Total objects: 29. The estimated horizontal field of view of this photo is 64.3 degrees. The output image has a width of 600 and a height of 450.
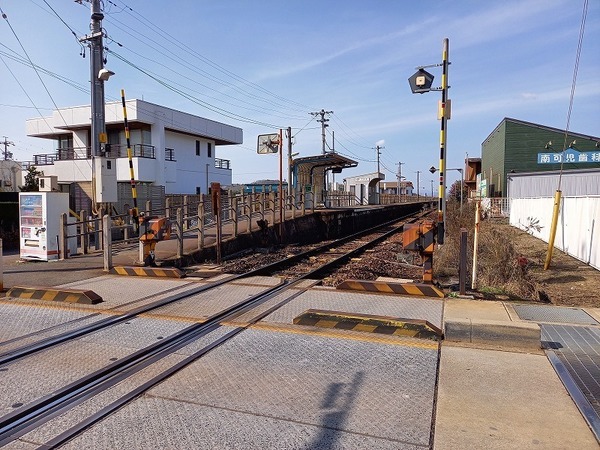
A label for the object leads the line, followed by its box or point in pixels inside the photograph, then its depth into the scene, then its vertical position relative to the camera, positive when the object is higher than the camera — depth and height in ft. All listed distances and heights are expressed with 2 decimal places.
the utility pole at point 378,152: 275.80 +23.75
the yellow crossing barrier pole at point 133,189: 31.91 +0.11
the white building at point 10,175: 141.49 +5.14
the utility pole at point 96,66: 53.36 +14.24
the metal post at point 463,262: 23.56 -3.38
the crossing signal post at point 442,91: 34.35 +7.78
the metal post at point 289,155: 80.87 +6.61
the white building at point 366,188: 148.66 +1.53
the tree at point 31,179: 101.54 +2.28
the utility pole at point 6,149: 255.29 +21.58
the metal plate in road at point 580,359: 11.78 -5.10
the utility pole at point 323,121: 185.68 +27.84
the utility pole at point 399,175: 325.42 +12.69
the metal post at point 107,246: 32.45 -3.78
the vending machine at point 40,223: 38.04 -2.74
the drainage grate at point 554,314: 19.18 -5.02
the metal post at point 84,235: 42.32 -3.96
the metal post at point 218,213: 36.86 -1.68
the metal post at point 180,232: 38.88 -3.33
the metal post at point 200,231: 42.24 -3.52
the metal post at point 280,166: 51.71 +2.84
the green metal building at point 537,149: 118.01 +11.61
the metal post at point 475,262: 26.69 -3.81
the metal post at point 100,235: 44.60 -4.19
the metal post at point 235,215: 49.39 -2.50
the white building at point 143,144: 109.19 +11.82
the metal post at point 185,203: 46.44 -1.19
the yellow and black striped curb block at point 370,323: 17.30 -4.96
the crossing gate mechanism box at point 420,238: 24.71 -2.31
